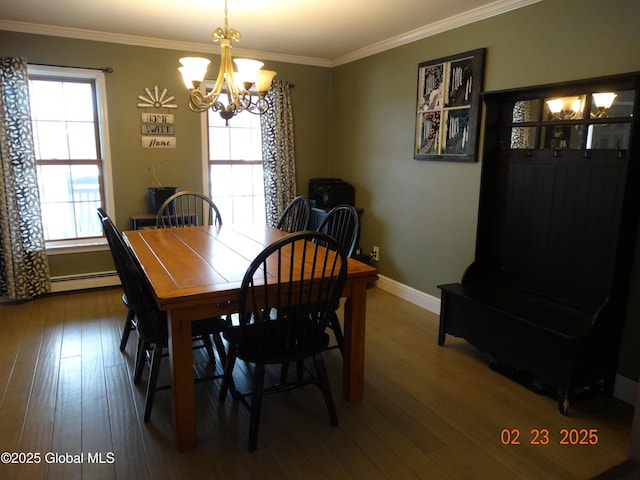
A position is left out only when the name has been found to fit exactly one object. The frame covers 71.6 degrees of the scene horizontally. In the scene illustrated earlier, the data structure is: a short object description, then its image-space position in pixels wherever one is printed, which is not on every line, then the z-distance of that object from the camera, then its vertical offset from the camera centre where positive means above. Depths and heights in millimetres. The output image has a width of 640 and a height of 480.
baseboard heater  4102 -1125
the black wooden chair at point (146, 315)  2084 -756
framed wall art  3260 +444
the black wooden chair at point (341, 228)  2656 -435
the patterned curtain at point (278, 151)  4637 +123
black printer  4574 -303
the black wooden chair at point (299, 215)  3455 -404
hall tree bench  2299 -426
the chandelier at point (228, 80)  2494 +470
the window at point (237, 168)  4637 -59
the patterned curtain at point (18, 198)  3613 -317
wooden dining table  1865 -531
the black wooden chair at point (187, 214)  3527 -471
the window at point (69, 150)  3947 +95
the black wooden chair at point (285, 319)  1908 -694
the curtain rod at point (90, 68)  3745 +803
